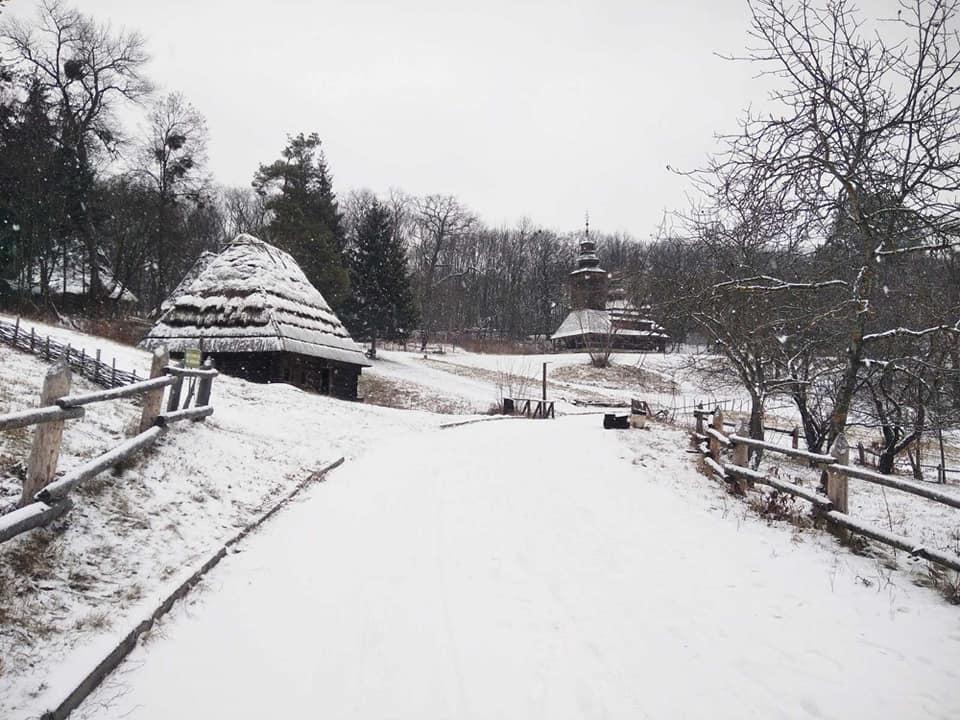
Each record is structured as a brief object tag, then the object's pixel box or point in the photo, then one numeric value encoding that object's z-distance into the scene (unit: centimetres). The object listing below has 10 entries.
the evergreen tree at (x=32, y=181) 2592
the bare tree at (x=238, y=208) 5603
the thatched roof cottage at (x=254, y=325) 1728
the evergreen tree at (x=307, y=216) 3312
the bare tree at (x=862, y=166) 640
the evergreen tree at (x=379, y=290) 3572
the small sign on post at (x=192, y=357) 863
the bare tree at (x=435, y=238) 5508
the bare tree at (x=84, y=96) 2831
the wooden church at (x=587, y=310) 4869
